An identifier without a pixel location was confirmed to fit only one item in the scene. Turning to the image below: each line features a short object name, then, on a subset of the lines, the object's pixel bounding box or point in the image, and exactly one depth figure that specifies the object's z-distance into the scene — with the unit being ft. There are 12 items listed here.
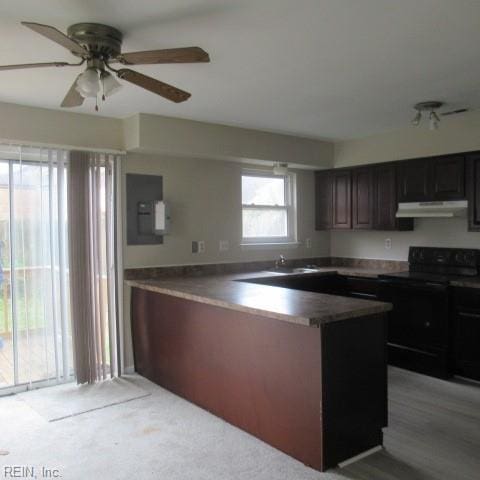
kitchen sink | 16.22
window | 16.97
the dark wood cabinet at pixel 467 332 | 12.62
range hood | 13.83
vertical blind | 12.75
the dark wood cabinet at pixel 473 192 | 13.32
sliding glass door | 12.16
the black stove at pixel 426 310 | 13.15
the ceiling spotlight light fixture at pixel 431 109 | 12.11
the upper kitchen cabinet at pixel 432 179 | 13.88
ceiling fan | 6.84
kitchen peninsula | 8.31
